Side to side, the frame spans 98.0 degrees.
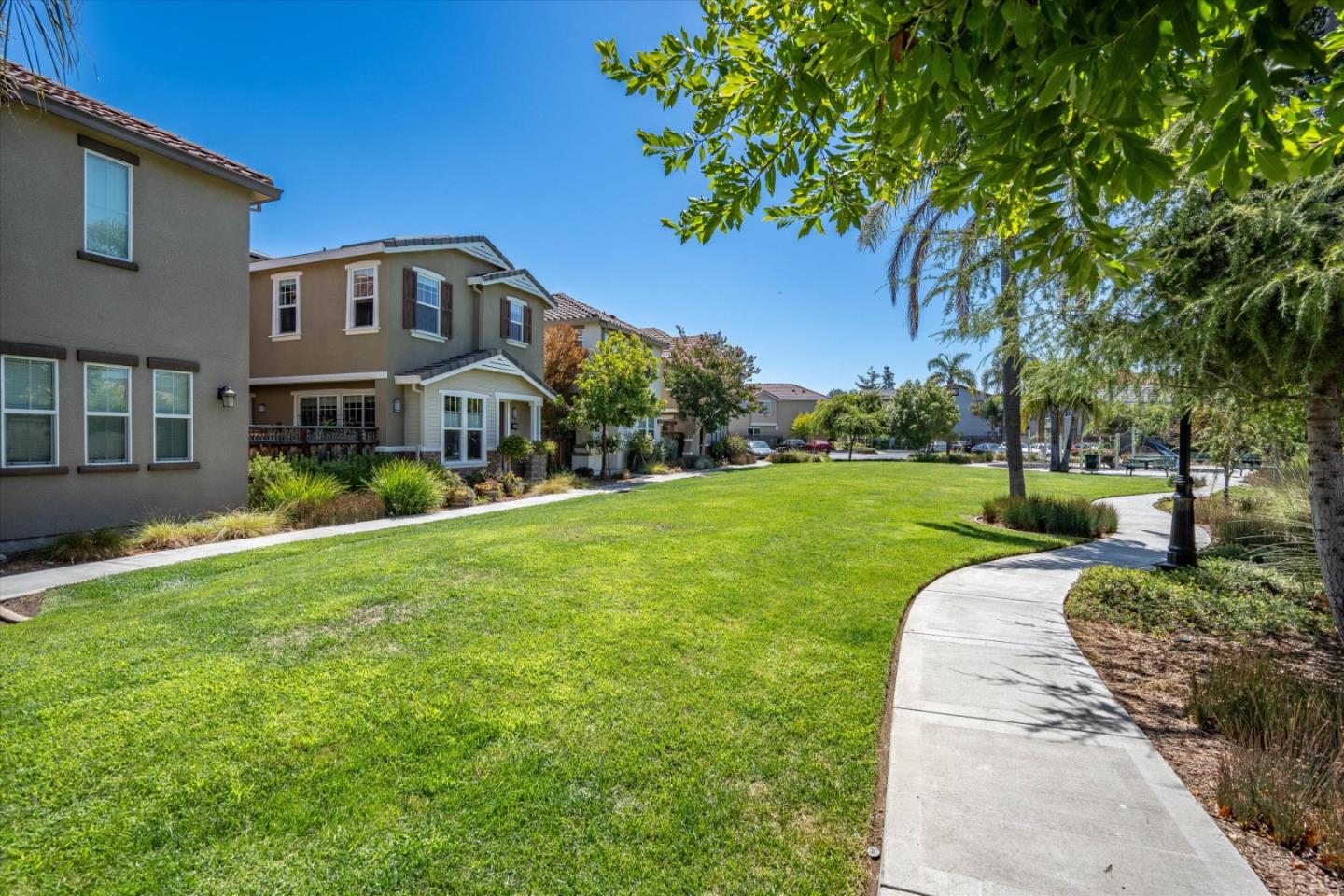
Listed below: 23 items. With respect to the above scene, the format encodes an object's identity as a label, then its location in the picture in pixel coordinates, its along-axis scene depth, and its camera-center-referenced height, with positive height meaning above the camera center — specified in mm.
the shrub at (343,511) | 11406 -1523
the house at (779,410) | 62625 +3510
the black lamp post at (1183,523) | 7242 -970
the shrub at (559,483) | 17750 -1426
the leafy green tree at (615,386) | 21000 +1927
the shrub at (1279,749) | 2621 -1616
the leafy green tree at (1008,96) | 1858 +1398
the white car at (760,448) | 42312 -590
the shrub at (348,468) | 13078 -718
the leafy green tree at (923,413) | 37531 +1868
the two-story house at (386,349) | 15656 +2521
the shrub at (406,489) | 12906 -1153
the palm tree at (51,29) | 2510 +1799
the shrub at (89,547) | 8258 -1636
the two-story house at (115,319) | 8633 +1945
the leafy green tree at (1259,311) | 3695 +929
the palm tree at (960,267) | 6465 +2381
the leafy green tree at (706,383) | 29547 +2927
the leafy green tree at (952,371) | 52906 +6921
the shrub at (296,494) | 11578 -1151
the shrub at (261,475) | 11922 -805
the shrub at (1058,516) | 10812 -1388
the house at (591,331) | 23906 +4800
